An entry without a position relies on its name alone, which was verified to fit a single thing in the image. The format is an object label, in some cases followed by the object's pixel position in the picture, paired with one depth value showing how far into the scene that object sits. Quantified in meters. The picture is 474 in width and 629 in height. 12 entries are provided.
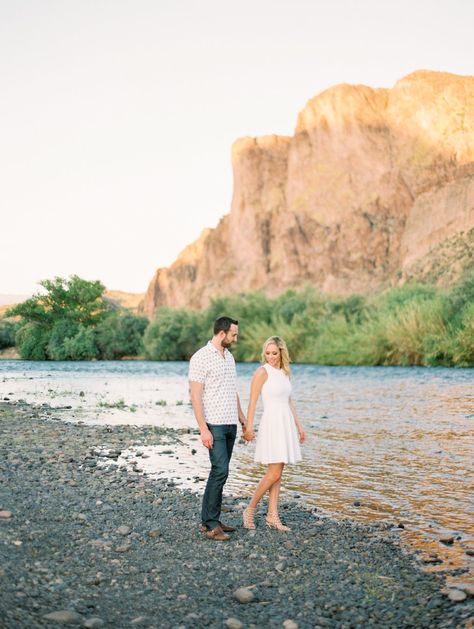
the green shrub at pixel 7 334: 94.32
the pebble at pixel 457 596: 5.25
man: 6.58
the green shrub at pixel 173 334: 70.12
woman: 6.79
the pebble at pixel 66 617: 4.50
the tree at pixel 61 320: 79.50
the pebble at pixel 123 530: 6.75
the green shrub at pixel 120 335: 80.06
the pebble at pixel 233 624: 4.62
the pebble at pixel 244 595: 5.10
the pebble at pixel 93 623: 4.49
